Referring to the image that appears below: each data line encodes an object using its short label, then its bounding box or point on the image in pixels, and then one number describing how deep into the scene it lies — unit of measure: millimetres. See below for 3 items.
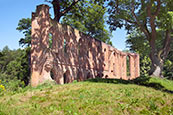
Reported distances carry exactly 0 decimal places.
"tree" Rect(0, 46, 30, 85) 27781
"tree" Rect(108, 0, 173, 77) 16870
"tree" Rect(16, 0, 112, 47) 19334
